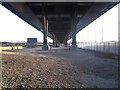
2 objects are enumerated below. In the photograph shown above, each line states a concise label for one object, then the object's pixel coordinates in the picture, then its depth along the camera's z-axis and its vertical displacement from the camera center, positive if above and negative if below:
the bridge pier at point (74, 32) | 21.50 +2.69
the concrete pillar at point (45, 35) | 20.69 +2.00
